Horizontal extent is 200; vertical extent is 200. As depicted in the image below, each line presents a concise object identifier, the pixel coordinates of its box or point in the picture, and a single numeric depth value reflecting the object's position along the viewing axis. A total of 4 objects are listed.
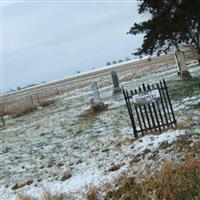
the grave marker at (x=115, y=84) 25.87
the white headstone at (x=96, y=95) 18.66
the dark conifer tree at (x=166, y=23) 14.09
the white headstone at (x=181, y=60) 24.00
